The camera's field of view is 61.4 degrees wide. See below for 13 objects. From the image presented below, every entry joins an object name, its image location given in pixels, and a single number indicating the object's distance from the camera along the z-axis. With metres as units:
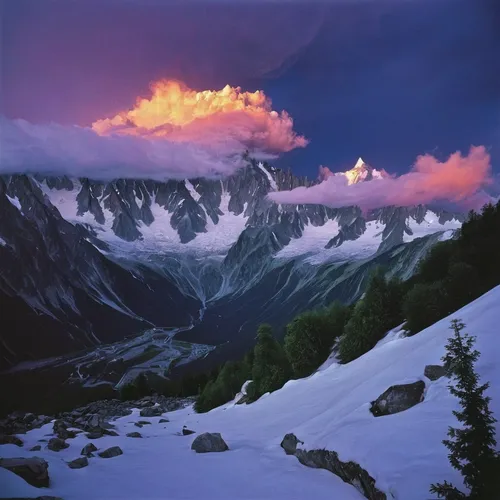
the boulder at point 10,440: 26.83
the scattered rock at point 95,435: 31.00
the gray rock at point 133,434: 34.59
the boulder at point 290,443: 24.83
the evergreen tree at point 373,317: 56.97
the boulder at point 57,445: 25.64
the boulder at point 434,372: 24.84
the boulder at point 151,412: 62.54
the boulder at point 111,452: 24.52
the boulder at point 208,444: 27.09
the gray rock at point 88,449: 24.19
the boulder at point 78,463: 21.14
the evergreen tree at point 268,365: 62.88
